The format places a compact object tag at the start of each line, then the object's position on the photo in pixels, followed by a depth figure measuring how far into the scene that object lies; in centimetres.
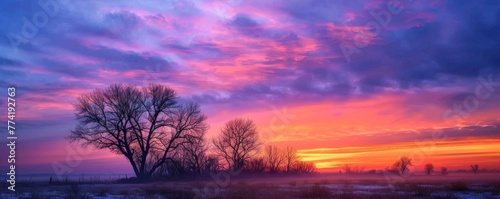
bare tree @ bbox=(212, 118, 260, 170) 10569
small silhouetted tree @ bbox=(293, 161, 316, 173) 11974
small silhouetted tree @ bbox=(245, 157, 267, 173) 10682
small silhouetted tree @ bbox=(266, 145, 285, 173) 11469
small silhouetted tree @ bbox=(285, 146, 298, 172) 11816
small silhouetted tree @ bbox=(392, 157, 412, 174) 11245
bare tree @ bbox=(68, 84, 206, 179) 7756
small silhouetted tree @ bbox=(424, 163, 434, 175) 12452
